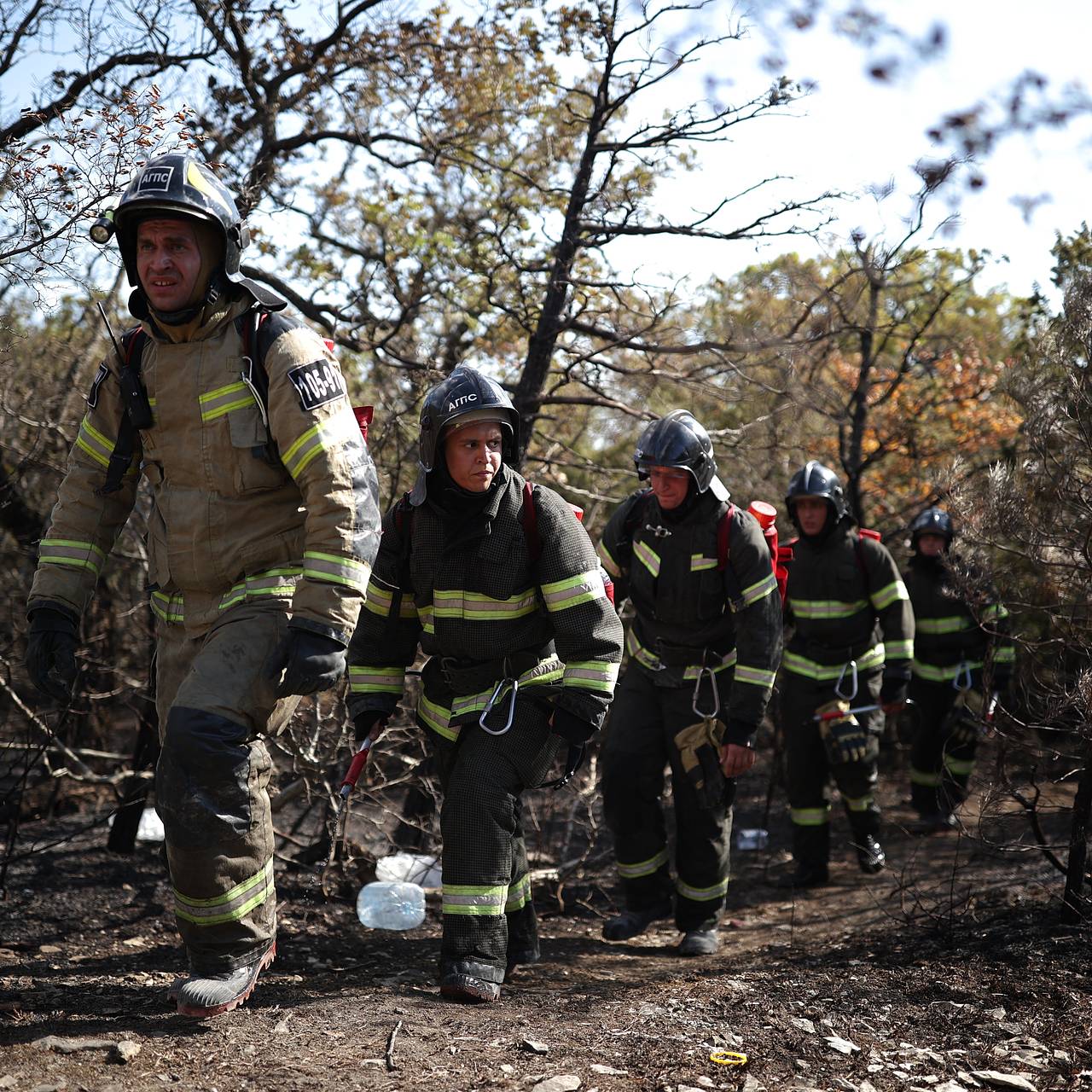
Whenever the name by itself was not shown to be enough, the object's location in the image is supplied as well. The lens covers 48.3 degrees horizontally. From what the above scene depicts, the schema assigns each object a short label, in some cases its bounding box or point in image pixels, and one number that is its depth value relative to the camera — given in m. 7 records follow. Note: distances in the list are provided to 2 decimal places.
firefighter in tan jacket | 3.39
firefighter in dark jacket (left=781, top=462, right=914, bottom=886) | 6.69
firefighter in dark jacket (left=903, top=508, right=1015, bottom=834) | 8.23
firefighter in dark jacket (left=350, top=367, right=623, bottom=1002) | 3.91
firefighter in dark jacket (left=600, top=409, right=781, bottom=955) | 5.13
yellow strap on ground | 3.43
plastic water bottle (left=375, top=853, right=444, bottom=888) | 5.77
